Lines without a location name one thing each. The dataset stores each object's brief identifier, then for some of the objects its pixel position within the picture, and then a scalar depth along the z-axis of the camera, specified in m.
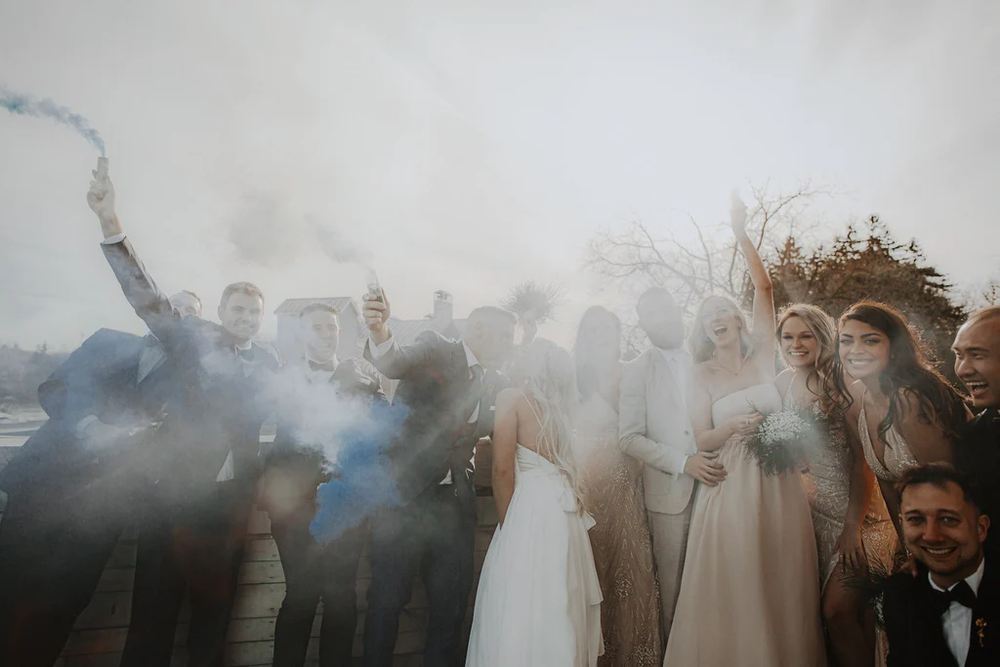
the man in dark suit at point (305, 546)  2.88
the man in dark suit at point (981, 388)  2.59
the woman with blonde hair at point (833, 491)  2.95
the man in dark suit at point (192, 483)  2.74
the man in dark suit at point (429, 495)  2.95
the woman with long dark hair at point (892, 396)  2.79
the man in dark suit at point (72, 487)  2.61
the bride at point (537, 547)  2.82
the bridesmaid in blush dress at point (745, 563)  2.99
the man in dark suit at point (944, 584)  2.38
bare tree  19.86
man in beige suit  3.32
